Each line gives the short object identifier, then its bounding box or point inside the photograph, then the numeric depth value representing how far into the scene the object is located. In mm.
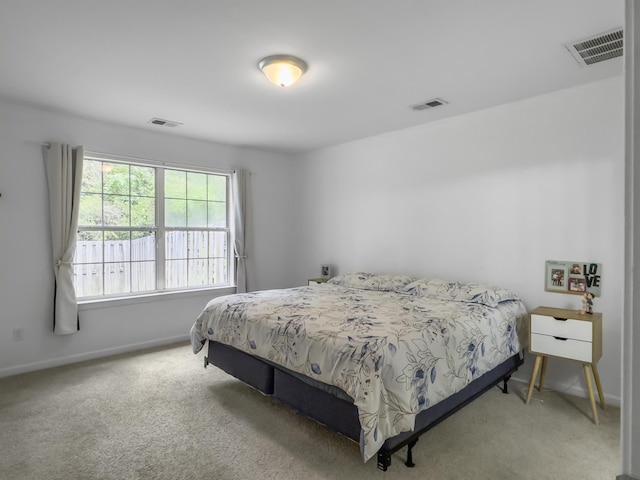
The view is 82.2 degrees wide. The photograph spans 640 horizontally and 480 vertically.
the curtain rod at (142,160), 3911
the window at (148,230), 4012
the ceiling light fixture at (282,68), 2523
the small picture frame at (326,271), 5055
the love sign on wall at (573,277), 2943
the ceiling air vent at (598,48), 2268
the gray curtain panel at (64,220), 3605
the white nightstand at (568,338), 2615
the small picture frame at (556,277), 3098
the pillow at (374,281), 3833
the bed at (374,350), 1952
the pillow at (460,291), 3080
